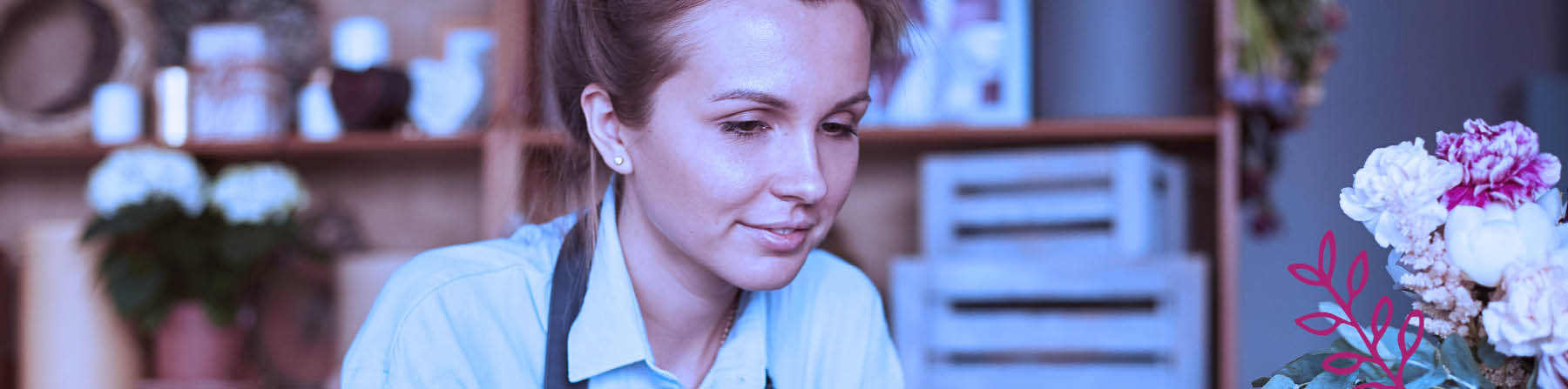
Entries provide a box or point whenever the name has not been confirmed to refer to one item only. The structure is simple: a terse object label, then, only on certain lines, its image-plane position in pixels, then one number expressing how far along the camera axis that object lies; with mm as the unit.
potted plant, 2162
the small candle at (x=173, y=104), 2412
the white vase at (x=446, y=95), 2305
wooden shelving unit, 2025
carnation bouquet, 580
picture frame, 2090
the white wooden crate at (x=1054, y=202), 2020
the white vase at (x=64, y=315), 2186
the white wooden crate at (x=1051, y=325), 1966
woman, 994
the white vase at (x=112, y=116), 2445
